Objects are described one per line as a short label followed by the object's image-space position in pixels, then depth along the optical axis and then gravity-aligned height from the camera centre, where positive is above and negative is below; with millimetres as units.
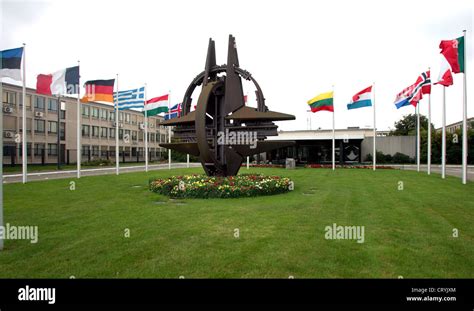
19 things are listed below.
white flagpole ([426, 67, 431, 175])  26344 +2686
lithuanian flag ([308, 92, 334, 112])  30812 +5529
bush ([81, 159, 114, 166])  48906 -637
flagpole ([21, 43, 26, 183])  20152 +1403
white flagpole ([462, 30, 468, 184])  19062 +1792
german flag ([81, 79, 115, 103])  24094 +5309
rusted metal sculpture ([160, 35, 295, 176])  16078 +2024
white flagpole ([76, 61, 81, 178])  22400 +3028
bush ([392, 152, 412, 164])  49072 -50
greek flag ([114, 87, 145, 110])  27406 +5267
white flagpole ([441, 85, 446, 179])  21722 +2211
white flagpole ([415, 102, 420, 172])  29212 +1141
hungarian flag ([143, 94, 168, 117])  30484 +5236
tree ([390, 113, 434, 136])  77306 +8431
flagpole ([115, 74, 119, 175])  27567 +5134
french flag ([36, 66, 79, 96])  21562 +5368
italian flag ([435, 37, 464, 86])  18875 +6108
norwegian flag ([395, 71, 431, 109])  24964 +5512
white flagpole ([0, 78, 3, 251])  6493 -1102
